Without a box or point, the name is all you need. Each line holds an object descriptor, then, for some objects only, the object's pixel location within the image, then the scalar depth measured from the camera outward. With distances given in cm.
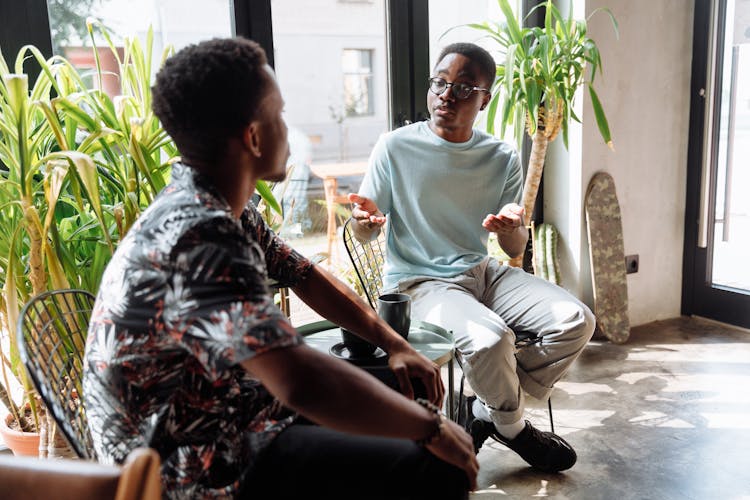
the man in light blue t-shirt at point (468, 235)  212
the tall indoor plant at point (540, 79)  277
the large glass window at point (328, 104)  269
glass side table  147
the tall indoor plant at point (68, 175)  166
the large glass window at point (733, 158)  332
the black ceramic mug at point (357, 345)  148
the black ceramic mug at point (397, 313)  159
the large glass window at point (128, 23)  222
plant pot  194
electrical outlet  353
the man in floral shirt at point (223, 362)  97
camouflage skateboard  332
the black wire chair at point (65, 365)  110
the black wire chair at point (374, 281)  217
